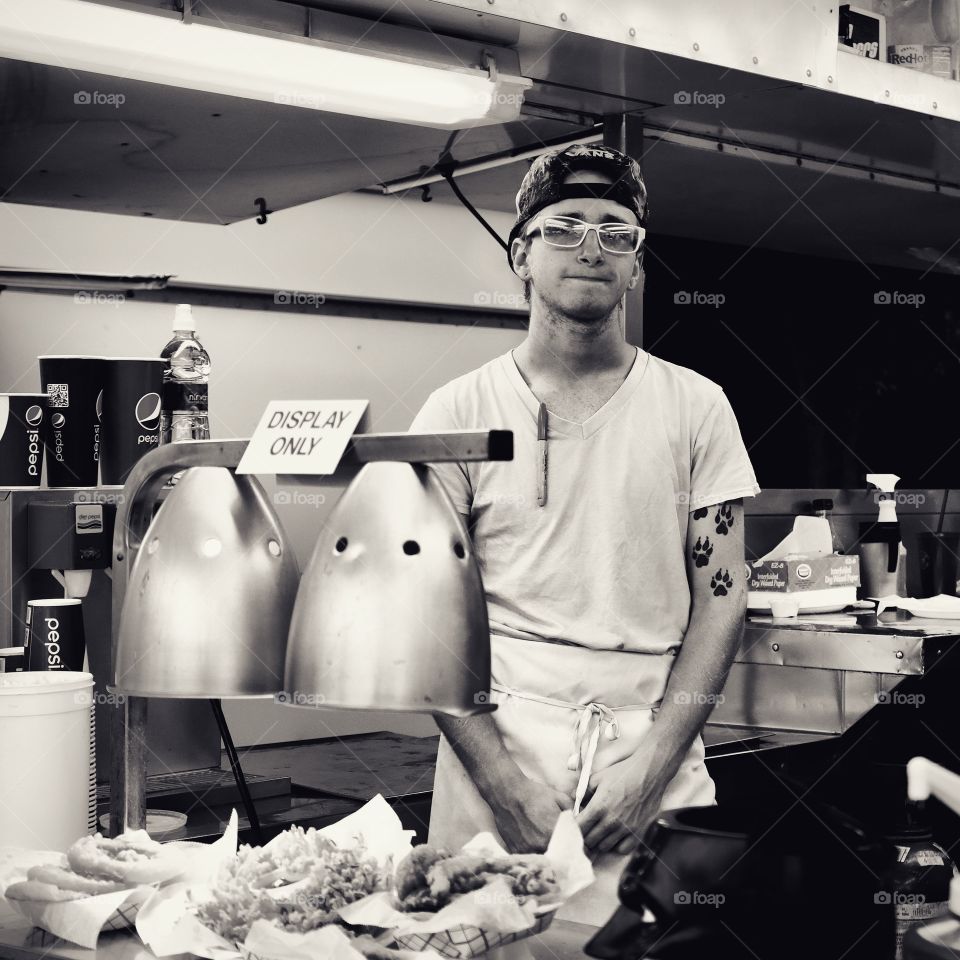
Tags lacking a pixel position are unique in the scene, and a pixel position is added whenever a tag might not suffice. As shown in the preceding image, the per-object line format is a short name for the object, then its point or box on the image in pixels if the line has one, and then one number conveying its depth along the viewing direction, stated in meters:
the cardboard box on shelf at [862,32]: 2.36
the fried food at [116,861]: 1.21
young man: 1.71
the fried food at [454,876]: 1.07
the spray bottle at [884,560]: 3.39
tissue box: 2.95
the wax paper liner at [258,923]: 1.02
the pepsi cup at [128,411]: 1.99
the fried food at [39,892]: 1.17
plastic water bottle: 2.06
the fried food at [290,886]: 1.07
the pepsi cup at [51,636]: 1.89
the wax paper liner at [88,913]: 1.15
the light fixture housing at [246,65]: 1.64
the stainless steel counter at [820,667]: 2.50
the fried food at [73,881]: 1.18
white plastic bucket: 1.55
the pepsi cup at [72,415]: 1.98
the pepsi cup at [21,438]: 1.91
